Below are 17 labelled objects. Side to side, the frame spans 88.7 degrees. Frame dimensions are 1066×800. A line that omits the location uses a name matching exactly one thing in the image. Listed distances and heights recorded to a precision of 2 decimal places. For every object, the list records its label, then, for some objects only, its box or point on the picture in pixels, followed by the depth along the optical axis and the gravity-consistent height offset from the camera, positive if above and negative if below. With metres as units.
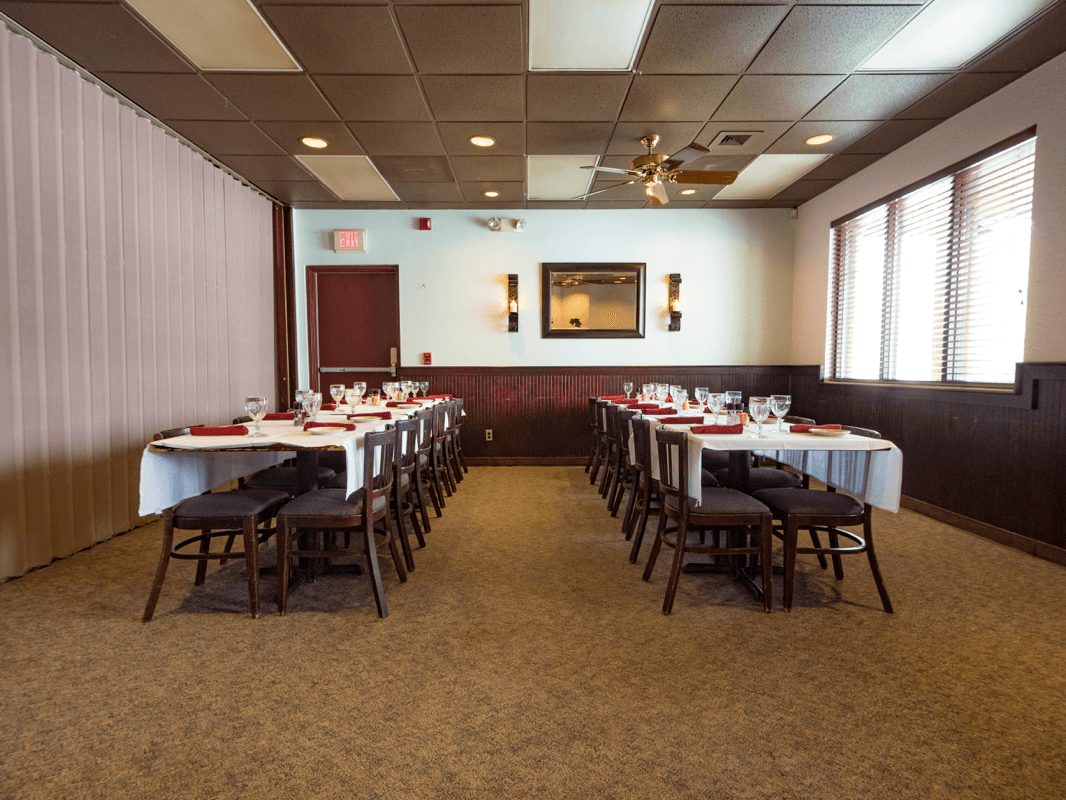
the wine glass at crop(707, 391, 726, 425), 3.14 -0.19
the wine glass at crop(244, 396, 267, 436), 2.69 -0.22
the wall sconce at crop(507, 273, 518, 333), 6.61 +0.86
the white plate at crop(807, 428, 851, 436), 2.74 -0.32
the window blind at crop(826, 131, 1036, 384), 3.71 +0.77
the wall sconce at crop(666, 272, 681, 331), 6.65 +0.85
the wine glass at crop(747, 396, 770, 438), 2.83 -0.21
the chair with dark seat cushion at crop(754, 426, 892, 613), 2.52 -0.69
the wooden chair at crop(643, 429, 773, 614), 2.52 -0.69
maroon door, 6.72 +0.47
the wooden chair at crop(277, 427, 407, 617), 2.50 -0.69
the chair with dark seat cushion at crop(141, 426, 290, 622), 2.47 -0.73
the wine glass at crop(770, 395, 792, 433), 2.75 -0.18
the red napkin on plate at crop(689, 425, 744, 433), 2.82 -0.32
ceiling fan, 4.41 +1.62
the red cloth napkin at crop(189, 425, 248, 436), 2.74 -0.35
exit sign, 6.57 +1.49
